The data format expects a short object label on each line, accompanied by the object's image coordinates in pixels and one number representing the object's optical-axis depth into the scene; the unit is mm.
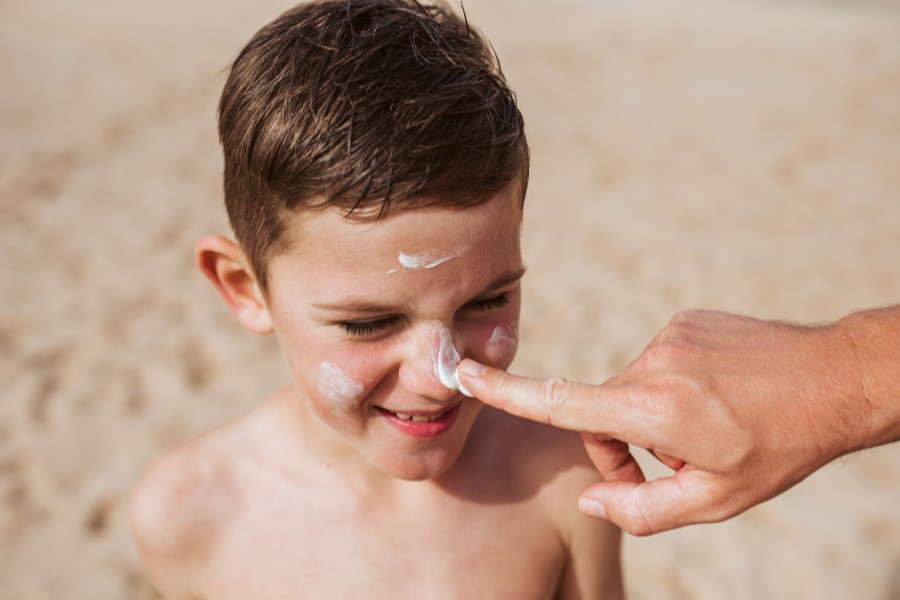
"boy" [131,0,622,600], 526
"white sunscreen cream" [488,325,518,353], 558
